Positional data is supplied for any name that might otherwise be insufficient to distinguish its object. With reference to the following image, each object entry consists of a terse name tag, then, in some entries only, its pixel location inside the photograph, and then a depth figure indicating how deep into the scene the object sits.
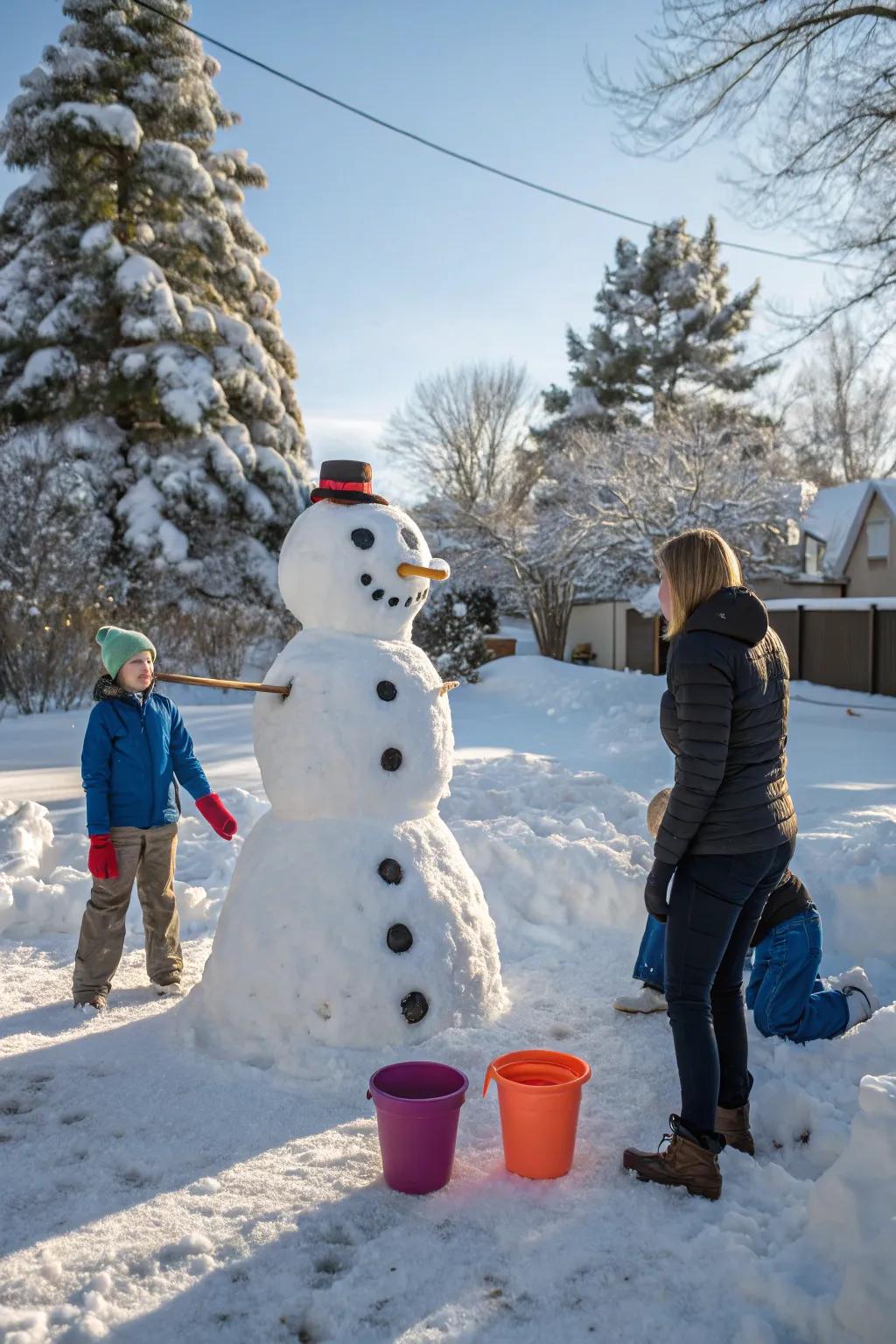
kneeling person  3.32
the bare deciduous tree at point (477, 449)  29.47
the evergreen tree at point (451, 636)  14.73
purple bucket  2.58
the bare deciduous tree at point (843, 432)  34.28
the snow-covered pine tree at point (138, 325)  16.62
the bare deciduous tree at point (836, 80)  11.05
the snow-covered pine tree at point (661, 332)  28.59
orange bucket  2.66
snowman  3.41
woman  2.57
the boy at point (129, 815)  4.08
